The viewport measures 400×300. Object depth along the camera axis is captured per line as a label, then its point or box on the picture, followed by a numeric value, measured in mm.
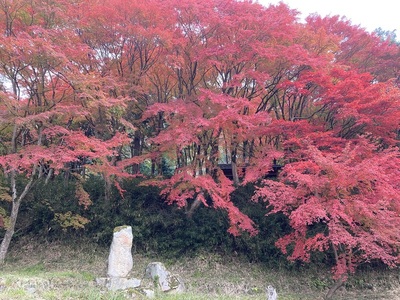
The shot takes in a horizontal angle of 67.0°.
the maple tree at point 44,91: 7184
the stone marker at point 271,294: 5554
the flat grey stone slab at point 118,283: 5859
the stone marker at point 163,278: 6348
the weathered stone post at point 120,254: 6415
